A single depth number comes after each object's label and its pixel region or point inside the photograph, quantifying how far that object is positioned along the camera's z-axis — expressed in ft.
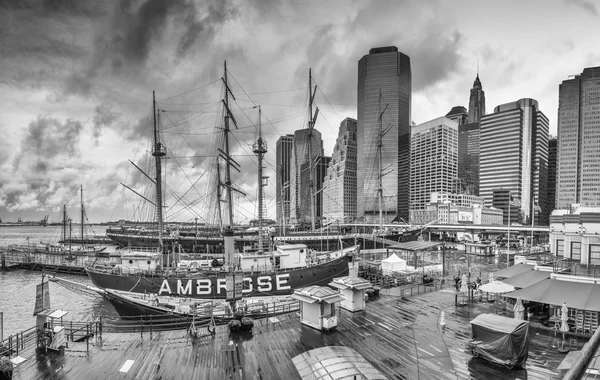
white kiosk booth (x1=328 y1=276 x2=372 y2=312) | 62.16
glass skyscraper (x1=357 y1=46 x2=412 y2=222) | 621.72
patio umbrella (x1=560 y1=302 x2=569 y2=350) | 48.42
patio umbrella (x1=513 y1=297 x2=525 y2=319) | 53.93
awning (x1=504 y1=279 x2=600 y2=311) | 47.62
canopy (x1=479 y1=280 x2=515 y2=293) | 63.72
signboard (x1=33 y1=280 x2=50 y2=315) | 47.11
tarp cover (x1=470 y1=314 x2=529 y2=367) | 39.83
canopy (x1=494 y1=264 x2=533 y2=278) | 74.13
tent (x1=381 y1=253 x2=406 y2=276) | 118.32
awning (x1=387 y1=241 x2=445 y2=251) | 101.60
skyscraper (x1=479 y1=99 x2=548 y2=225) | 650.02
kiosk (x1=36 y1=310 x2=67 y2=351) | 45.70
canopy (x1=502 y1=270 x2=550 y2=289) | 62.85
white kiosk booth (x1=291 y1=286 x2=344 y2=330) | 52.14
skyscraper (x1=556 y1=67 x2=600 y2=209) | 605.73
